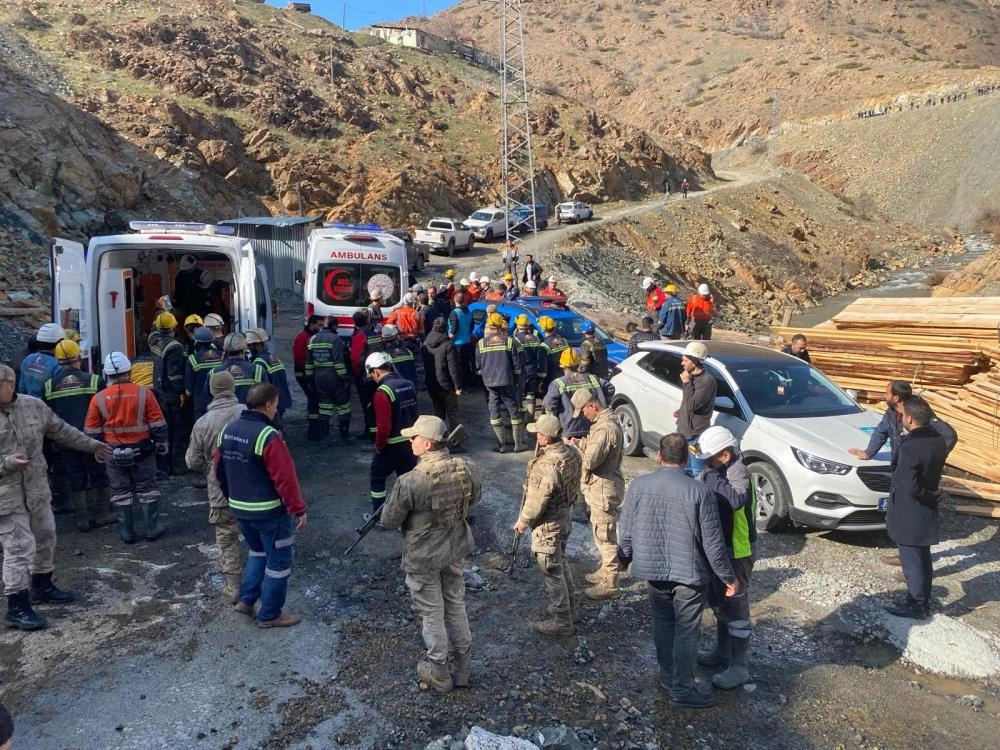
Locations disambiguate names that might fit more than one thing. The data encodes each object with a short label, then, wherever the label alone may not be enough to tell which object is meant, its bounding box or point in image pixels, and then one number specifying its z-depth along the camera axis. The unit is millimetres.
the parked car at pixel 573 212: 36000
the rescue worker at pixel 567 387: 7508
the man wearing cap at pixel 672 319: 13164
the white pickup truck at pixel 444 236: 30016
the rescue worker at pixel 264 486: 4965
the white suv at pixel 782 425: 6902
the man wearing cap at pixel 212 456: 5535
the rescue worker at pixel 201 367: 7953
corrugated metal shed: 23109
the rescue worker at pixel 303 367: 9781
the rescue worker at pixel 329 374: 9391
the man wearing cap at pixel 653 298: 13594
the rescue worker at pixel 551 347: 10305
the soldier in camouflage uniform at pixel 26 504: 5207
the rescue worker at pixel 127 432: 6480
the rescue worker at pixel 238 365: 7555
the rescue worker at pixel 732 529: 4613
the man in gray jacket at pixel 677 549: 4402
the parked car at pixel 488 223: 32594
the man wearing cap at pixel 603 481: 6012
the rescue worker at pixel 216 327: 8819
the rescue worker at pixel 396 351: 8430
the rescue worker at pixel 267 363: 8257
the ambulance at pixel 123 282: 8867
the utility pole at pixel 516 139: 27109
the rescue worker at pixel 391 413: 6281
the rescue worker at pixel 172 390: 8305
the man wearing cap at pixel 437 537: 4469
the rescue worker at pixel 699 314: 13586
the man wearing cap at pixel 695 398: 7418
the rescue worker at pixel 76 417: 6863
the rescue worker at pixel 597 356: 9780
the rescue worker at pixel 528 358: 9945
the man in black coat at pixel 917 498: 5695
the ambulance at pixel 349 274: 12148
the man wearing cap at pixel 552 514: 5281
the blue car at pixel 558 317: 11984
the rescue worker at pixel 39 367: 7184
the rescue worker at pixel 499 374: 9430
